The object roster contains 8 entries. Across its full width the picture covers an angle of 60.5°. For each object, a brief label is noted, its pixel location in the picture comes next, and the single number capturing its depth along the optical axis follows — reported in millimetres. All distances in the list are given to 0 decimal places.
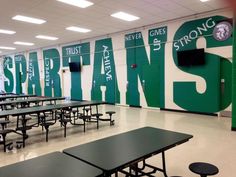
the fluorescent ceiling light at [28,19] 6876
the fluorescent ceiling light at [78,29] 8570
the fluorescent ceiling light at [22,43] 12229
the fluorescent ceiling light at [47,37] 10283
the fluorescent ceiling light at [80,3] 5548
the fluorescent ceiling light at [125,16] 6823
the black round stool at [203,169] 1911
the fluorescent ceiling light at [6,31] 8758
